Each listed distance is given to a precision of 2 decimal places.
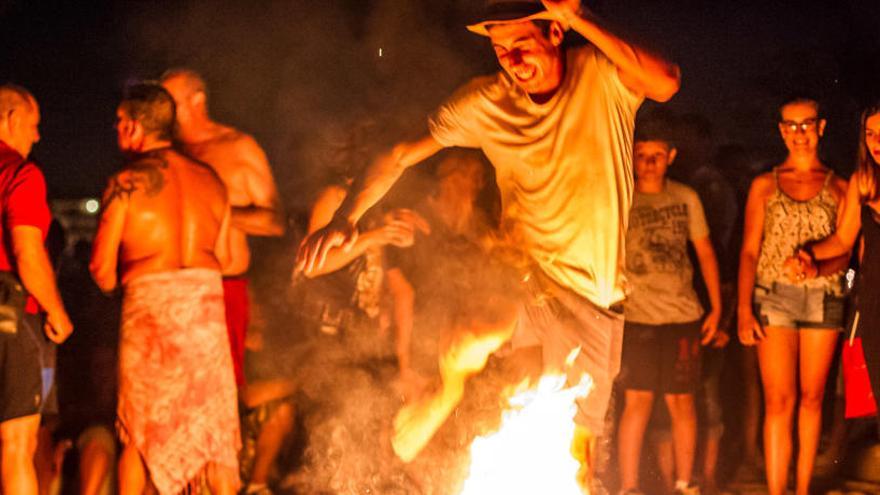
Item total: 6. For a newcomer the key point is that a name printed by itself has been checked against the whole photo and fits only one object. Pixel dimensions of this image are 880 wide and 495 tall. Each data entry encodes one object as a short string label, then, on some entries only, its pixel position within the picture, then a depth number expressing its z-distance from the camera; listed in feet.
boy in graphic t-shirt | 19.39
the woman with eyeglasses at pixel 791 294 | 18.51
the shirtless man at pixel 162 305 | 16.42
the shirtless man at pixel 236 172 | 18.39
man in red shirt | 16.16
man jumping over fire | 14.83
